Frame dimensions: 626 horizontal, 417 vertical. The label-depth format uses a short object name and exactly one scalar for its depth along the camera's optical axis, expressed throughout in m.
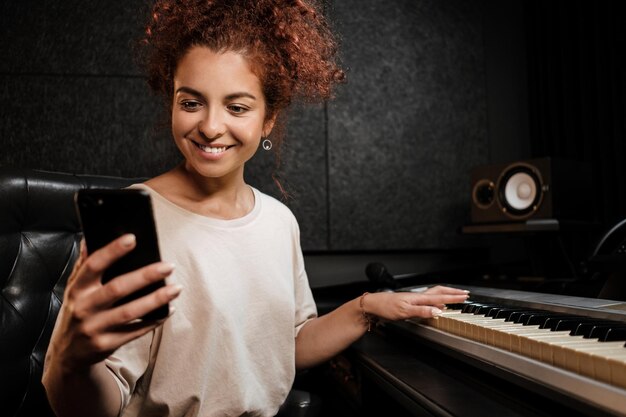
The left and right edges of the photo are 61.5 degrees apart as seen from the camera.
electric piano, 0.55
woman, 0.94
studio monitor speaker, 1.74
